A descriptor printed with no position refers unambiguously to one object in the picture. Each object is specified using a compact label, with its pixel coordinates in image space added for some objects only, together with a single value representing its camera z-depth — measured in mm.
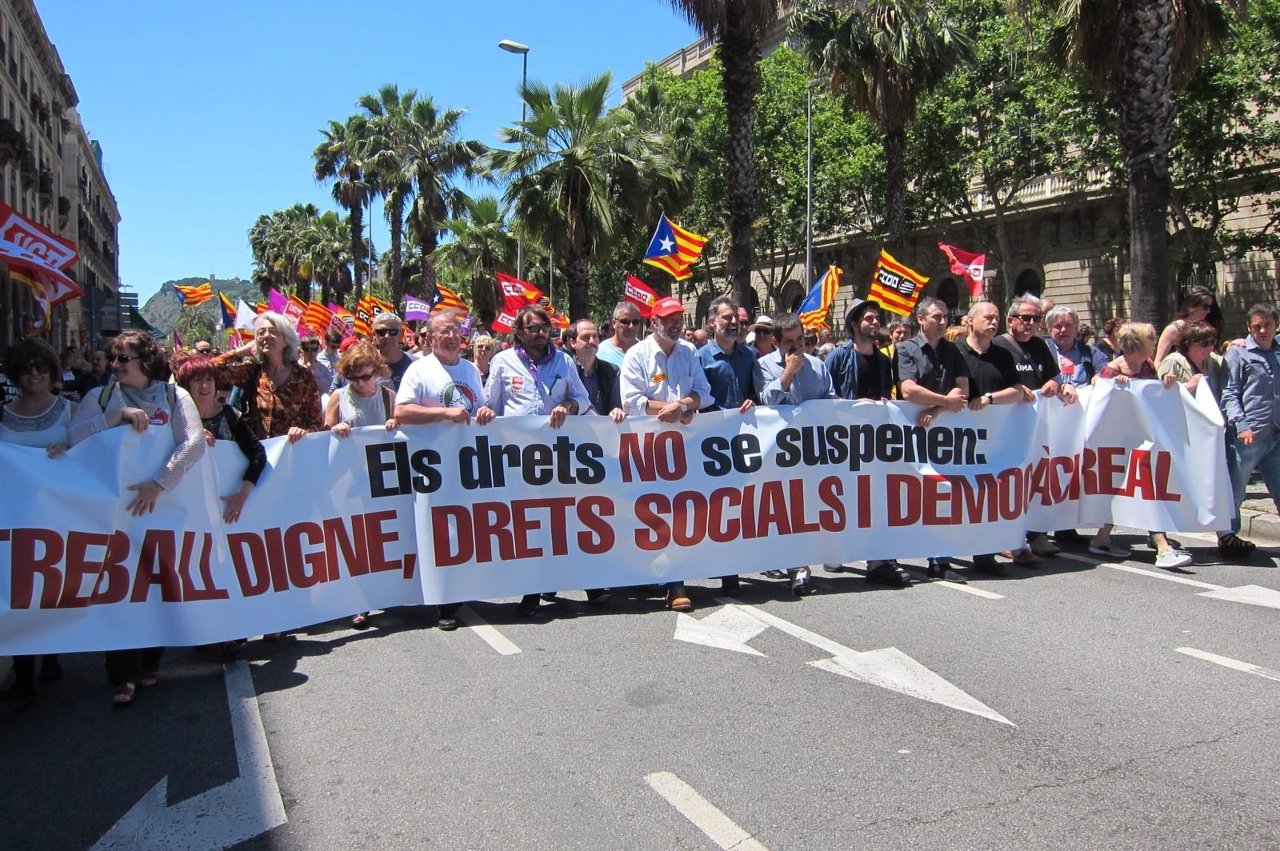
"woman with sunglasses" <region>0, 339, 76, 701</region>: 4715
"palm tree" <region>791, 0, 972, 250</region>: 23016
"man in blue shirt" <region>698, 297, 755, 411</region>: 6793
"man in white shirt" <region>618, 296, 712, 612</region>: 6364
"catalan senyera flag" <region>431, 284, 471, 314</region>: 17828
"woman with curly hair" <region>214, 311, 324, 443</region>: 5754
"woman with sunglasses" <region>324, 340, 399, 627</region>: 5980
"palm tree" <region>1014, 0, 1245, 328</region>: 11977
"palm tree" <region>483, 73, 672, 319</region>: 22547
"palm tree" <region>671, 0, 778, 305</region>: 16234
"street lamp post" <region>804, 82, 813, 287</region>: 28088
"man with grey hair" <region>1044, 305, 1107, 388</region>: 7621
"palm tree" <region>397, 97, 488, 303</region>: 39688
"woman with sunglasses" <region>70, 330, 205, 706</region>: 4820
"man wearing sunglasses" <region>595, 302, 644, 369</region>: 7047
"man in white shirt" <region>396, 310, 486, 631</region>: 5828
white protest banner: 4875
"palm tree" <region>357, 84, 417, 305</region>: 39500
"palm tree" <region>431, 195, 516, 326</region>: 38250
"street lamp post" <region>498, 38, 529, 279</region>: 30766
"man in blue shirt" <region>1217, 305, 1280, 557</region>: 7035
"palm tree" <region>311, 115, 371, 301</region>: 49156
